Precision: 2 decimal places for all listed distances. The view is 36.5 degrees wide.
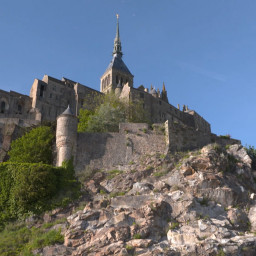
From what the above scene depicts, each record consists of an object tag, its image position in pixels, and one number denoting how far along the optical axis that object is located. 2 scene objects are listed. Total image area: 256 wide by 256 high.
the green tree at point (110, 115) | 38.57
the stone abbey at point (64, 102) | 53.72
